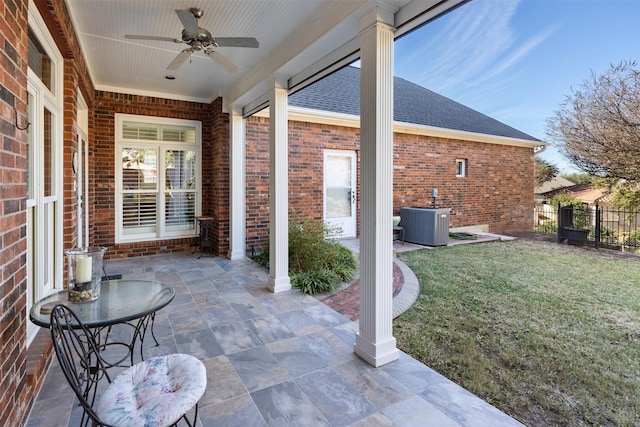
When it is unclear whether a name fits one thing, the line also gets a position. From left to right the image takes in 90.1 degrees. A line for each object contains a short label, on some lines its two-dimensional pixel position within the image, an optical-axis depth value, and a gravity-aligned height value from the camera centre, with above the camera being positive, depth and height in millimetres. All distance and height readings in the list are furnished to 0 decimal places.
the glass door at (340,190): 7633 +446
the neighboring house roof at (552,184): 20000 +1587
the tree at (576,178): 15172 +1764
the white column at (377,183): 2482 +209
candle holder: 1849 -396
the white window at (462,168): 9602 +1227
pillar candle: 1846 -354
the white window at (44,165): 2453 +377
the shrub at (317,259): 4473 -830
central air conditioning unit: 7438 -411
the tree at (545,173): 20234 +2279
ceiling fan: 2926 +1625
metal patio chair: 1257 -816
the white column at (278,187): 4211 +286
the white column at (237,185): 5914 +440
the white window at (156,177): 6047 +615
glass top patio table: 1660 -560
